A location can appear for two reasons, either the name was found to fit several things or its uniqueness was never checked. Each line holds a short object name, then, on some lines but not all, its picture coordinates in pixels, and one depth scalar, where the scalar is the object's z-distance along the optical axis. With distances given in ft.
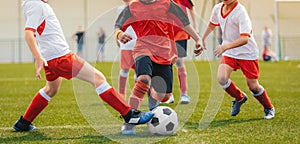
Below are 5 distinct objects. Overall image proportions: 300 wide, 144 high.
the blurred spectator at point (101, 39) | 177.24
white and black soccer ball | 33.50
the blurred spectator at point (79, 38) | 187.50
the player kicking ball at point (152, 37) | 34.27
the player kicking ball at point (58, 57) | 32.17
